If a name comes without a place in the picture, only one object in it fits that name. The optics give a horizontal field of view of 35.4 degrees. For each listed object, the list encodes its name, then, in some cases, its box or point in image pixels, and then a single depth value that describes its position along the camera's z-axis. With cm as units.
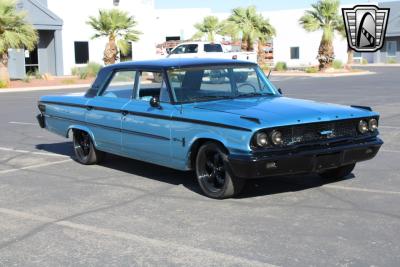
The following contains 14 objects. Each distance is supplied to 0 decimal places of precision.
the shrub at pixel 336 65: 4480
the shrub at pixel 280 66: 4723
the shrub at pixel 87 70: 3571
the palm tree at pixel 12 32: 2914
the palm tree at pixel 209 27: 4953
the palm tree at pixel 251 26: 4397
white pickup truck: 3282
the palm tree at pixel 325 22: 3978
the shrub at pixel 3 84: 3016
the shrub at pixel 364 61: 5919
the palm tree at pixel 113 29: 3494
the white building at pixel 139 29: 3666
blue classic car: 655
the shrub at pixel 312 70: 4181
